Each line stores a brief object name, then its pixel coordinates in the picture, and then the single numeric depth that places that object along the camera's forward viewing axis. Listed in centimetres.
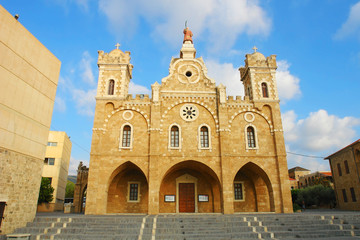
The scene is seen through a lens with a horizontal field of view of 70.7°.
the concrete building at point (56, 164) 3288
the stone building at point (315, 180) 4383
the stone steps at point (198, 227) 1302
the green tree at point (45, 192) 2912
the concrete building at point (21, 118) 1283
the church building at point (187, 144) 2031
